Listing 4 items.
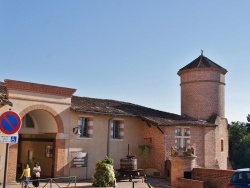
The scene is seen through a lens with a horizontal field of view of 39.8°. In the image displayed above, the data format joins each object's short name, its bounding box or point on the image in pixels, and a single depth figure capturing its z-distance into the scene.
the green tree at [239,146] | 44.25
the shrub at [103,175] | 18.20
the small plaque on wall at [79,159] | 21.88
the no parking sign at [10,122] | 7.70
